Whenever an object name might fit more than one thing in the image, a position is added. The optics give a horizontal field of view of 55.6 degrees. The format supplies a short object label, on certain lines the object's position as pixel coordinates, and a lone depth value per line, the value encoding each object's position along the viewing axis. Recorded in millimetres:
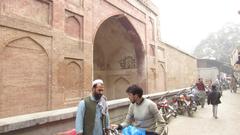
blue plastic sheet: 2521
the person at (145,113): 2658
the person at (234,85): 18150
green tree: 45969
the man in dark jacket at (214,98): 8112
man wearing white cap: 2691
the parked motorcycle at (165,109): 6973
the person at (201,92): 10727
